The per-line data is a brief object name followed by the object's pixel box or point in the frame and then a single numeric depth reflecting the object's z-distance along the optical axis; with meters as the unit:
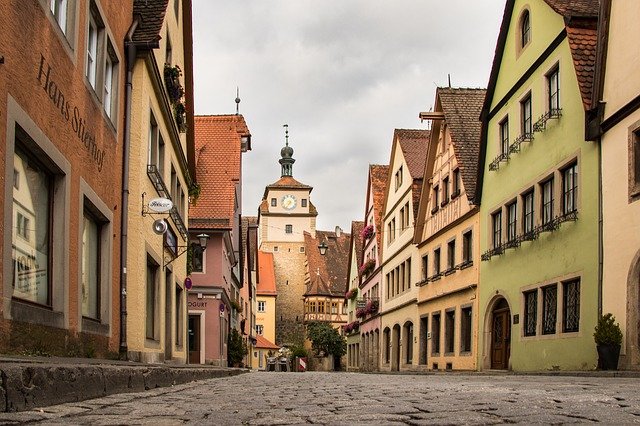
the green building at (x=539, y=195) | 16.16
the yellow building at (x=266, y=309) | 88.88
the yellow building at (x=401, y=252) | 32.91
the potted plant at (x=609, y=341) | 13.82
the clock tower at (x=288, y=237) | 95.38
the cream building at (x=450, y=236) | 25.05
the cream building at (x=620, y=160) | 13.73
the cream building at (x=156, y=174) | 13.37
